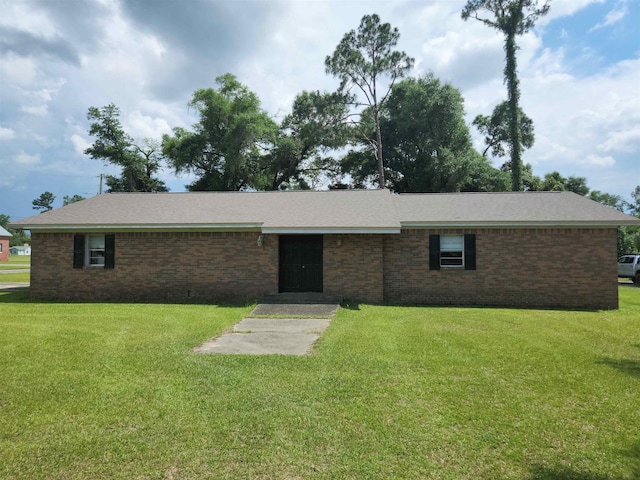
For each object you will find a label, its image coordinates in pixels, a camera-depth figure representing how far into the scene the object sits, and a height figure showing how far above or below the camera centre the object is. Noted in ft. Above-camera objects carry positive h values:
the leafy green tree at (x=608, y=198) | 153.99 +24.25
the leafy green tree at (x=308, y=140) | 101.65 +30.25
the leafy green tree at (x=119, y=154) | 112.78 +29.27
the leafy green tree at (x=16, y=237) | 280.72 +12.20
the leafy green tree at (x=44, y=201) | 367.04 +49.63
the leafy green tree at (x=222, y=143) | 105.50 +30.61
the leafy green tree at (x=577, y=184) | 128.88 +22.87
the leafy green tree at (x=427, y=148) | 99.40 +29.14
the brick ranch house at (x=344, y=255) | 41.16 -0.14
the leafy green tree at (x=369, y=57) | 96.99 +49.09
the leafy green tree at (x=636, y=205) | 180.86 +22.99
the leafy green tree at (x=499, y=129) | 119.34 +40.41
